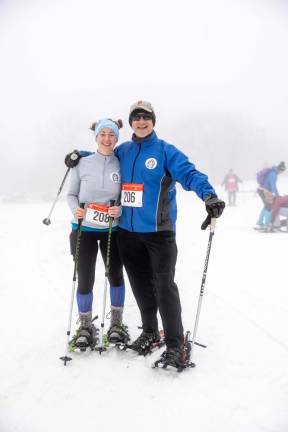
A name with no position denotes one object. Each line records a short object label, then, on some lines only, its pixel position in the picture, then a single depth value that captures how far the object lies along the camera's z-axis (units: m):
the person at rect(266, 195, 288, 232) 10.99
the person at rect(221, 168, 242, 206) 20.00
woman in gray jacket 3.39
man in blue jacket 3.12
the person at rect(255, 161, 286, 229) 11.23
